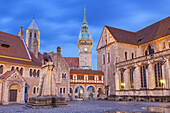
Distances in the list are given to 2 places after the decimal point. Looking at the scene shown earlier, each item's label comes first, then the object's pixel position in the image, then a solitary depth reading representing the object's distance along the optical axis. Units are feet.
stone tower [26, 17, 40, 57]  193.82
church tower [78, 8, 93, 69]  298.35
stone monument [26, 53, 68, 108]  61.46
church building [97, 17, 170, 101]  100.48
